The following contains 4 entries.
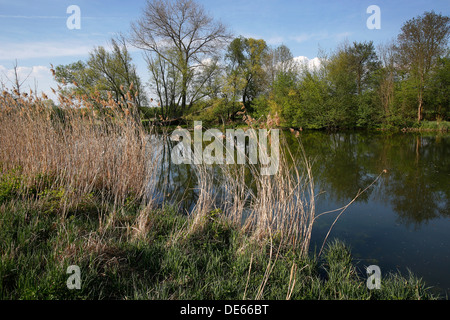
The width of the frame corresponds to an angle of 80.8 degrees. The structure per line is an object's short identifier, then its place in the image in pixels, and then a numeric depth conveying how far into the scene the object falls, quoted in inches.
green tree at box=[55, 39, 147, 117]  821.2
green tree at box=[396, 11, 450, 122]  803.9
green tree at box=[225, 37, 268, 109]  1135.0
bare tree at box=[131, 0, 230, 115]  904.9
